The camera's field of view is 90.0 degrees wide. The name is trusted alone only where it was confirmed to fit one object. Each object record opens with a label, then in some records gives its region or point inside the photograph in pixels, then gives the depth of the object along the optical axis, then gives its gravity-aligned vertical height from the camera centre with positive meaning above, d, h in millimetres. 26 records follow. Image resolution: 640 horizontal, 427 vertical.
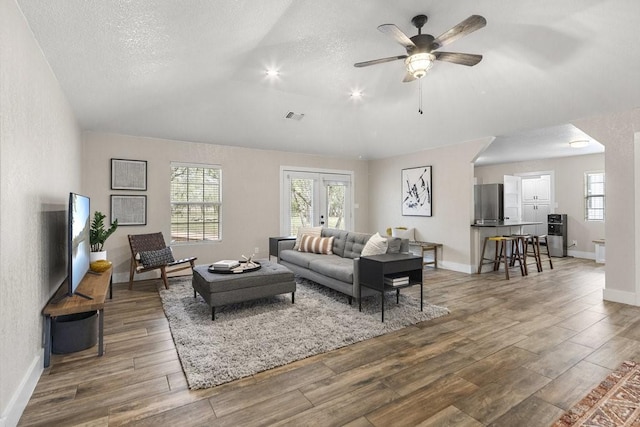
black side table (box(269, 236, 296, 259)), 5609 -599
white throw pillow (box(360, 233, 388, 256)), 3843 -432
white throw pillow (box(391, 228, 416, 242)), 6734 -462
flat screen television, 2504 -259
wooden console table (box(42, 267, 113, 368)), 2398 -731
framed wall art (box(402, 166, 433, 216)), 6430 +409
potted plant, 3986 -339
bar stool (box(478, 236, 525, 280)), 5508 -768
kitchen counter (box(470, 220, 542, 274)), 5750 -400
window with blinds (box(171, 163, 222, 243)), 5605 +160
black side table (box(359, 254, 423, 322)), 3357 -635
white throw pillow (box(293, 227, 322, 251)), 5305 -350
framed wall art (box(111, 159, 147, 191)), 5035 +585
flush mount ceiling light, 5652 +1218
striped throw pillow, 4918 -524
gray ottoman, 3359 -823
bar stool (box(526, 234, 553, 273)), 5918 -705
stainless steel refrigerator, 7609 +226
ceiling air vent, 5184 +1565
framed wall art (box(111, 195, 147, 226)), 5055 +29
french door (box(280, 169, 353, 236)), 6672 +245
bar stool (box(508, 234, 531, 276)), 5659 -700
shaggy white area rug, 2469 -1145
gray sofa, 3761 -681
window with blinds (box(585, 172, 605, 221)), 7262 +352
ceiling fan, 2353 +1331
